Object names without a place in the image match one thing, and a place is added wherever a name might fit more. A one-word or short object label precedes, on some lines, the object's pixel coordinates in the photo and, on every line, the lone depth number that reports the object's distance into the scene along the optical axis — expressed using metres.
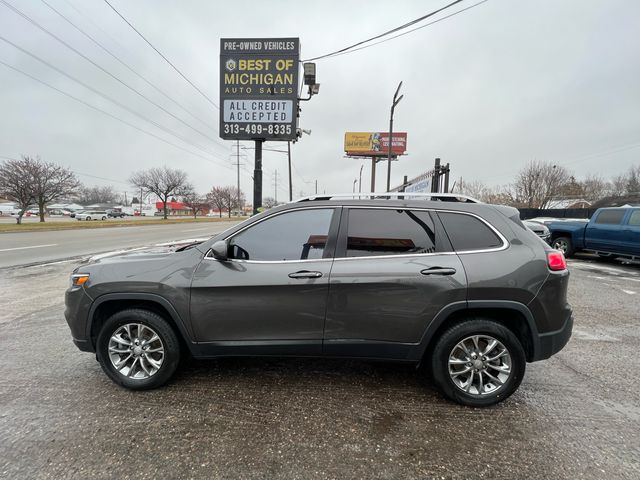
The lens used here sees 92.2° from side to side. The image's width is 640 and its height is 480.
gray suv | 2.53
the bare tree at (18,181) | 28.72
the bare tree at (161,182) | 56.38
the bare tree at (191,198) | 61.75
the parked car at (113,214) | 64.82
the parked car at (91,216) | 49.73
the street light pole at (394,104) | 13.93
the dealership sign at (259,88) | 10.66
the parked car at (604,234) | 8.38
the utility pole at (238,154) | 50.48
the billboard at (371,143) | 53.19
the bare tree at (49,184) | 29.86
